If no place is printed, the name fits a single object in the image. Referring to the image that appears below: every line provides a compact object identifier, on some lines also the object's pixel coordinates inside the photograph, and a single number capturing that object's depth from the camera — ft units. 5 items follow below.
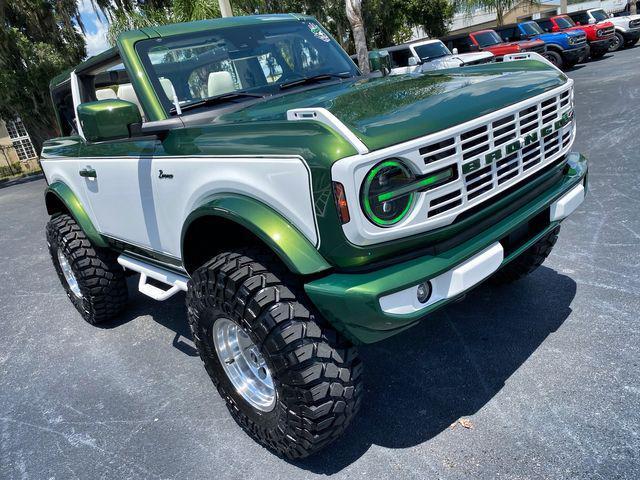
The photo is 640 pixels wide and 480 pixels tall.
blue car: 55.11
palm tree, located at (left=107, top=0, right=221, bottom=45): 45.60
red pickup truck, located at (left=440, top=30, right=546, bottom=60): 55.42
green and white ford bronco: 6.42
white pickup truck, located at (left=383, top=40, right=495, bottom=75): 48.37
